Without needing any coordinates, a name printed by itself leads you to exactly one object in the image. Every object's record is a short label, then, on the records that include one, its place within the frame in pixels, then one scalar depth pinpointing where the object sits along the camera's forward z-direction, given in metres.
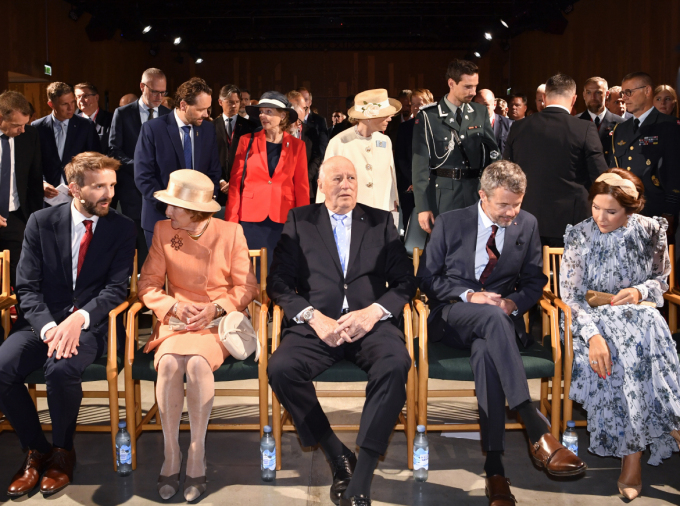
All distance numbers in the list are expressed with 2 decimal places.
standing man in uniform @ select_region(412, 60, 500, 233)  3.98
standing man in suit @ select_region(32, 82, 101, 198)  4.42
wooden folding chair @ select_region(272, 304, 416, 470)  2.88
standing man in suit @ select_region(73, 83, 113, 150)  5.36
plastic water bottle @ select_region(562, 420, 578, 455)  2.84
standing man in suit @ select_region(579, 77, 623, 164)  5.26
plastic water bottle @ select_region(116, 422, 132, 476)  2.85
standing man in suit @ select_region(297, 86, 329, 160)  5.92
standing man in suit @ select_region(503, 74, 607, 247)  4.00
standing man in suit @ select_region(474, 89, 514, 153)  5.73
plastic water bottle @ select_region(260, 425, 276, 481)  2.81
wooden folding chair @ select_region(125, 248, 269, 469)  2.89
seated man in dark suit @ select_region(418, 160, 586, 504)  2.71
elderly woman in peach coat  2.77
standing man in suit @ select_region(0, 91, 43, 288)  4.04
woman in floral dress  2.83
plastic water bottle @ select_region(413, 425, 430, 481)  2.80
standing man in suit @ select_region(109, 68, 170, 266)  4.55
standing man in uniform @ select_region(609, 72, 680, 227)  3.92
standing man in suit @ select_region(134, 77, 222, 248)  4.09
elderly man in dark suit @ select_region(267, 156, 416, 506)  2.70
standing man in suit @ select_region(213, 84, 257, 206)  5.50
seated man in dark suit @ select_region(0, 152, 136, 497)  2.80
